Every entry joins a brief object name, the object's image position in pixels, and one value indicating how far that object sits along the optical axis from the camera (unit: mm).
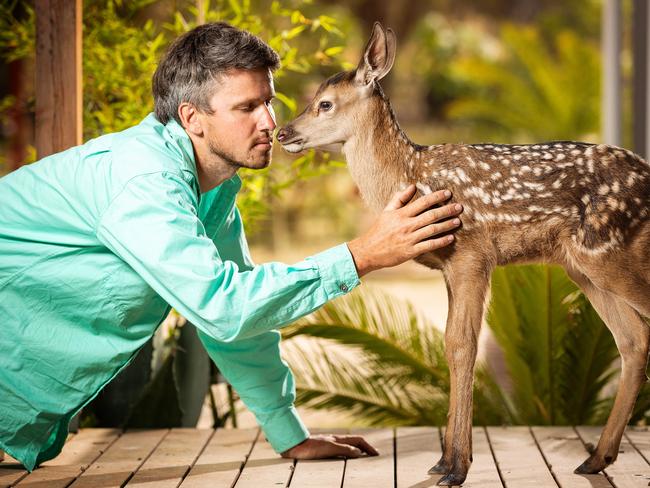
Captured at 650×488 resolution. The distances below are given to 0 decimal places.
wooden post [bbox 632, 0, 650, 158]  6062
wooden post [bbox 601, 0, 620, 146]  6461
